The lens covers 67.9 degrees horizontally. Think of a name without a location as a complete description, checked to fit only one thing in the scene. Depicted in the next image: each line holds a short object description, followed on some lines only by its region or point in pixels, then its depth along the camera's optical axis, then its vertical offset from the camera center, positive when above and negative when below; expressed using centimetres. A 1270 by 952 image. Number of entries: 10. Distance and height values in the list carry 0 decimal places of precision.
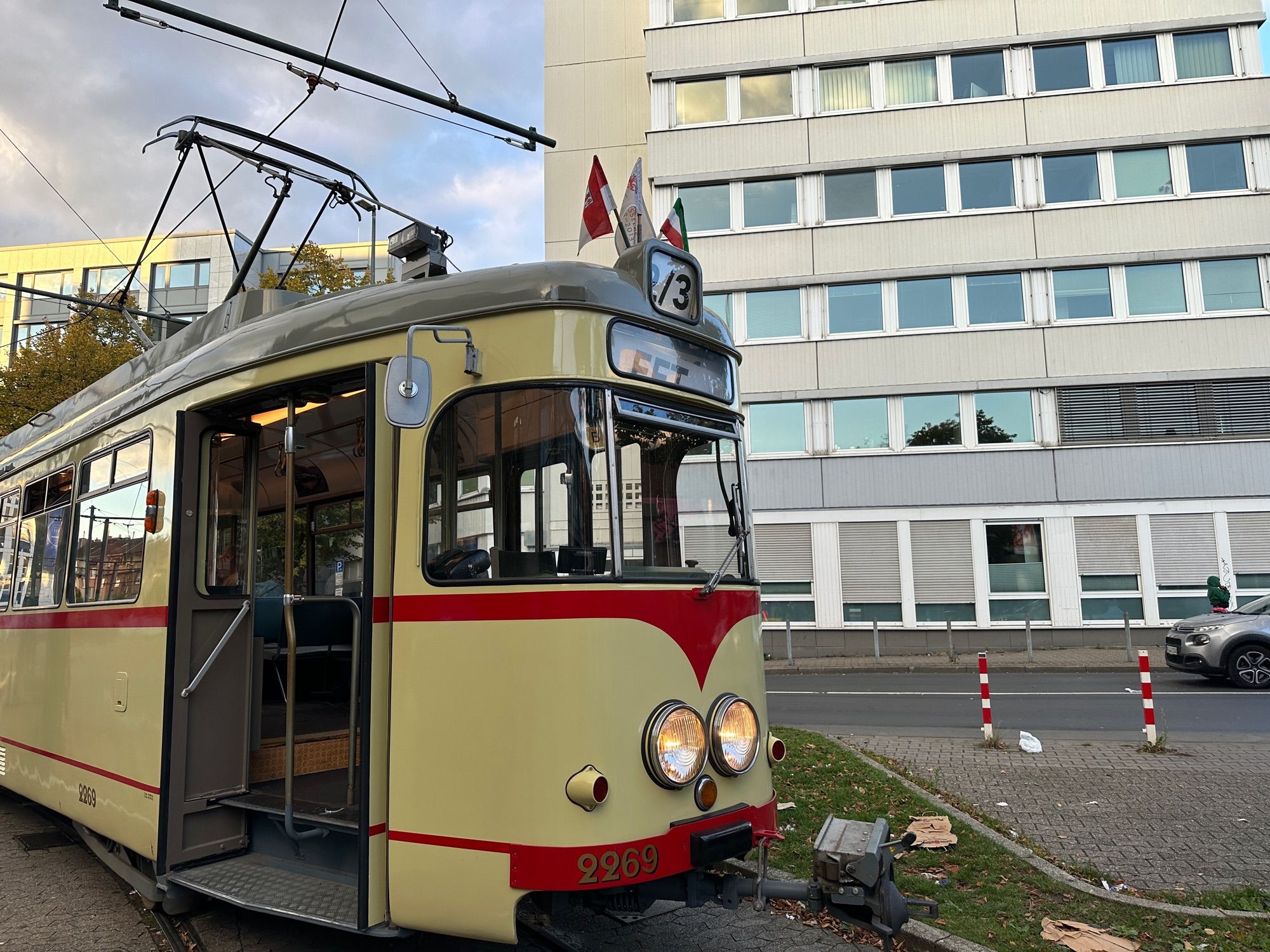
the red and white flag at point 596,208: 577 +243
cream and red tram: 373 -3
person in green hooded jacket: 1877 -13
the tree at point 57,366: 2130 +582
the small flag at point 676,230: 629 +250
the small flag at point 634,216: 534 +222
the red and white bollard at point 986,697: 977 -105
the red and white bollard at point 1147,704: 929 -109
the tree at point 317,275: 1927 +695
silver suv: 1423 -87
